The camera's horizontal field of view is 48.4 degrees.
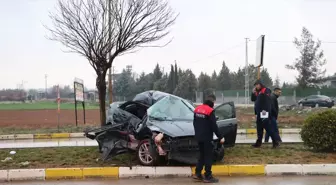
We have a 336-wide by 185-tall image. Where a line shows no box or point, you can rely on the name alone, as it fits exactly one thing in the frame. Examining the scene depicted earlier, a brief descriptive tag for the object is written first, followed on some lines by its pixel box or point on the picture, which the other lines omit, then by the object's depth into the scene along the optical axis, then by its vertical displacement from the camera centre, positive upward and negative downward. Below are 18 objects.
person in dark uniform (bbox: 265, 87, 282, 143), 10.26 -0.49
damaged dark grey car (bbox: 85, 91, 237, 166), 7.61 -0.79
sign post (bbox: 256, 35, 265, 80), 11.02 +1.18
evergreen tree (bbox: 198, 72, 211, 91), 86.03 +3.13
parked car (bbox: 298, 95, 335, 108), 35.78 -0.90
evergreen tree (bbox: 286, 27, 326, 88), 48.53 +3.81
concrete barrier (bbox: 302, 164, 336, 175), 7.53 -1.56
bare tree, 12.50 +2.28
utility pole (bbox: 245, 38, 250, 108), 48.17 -0.08
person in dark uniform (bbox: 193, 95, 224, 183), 6.88 -0.68
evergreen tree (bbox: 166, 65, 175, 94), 60.69 +1.97
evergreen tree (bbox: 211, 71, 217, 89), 93.47 +3.73
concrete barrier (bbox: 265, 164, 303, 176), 7.57 -1.56
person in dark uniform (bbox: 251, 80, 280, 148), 9.70 -0.42
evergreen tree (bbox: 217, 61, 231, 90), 94.06 +3.53
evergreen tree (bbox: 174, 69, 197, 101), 70.12 +1.73
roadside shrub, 8.60 -0.92
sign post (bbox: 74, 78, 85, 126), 19.30 +0.38
